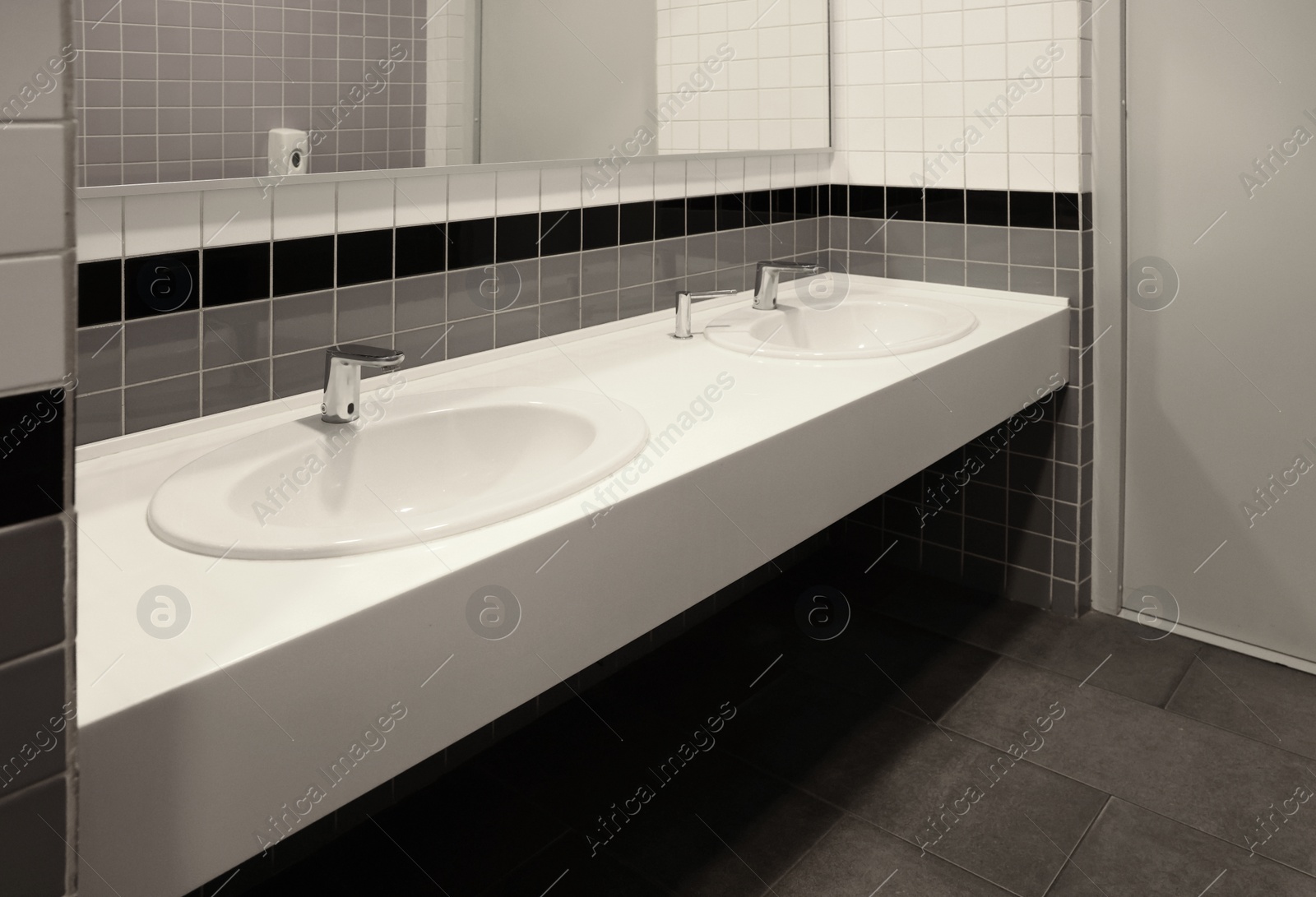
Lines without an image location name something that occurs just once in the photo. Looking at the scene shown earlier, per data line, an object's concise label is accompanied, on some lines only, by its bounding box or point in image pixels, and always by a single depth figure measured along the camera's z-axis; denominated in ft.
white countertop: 2.61
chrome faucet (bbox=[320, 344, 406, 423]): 4.50
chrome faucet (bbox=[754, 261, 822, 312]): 7.54
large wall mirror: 4.11
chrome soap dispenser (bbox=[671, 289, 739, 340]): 6.62
